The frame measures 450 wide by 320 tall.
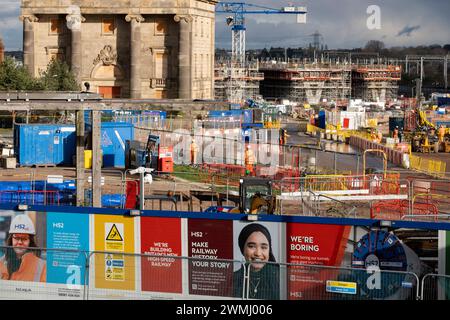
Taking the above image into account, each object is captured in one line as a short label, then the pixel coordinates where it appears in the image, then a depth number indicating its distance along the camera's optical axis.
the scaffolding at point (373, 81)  129.25
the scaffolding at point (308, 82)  121.12
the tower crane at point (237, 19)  132.12
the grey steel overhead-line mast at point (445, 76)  139.55
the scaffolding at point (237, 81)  105.88
